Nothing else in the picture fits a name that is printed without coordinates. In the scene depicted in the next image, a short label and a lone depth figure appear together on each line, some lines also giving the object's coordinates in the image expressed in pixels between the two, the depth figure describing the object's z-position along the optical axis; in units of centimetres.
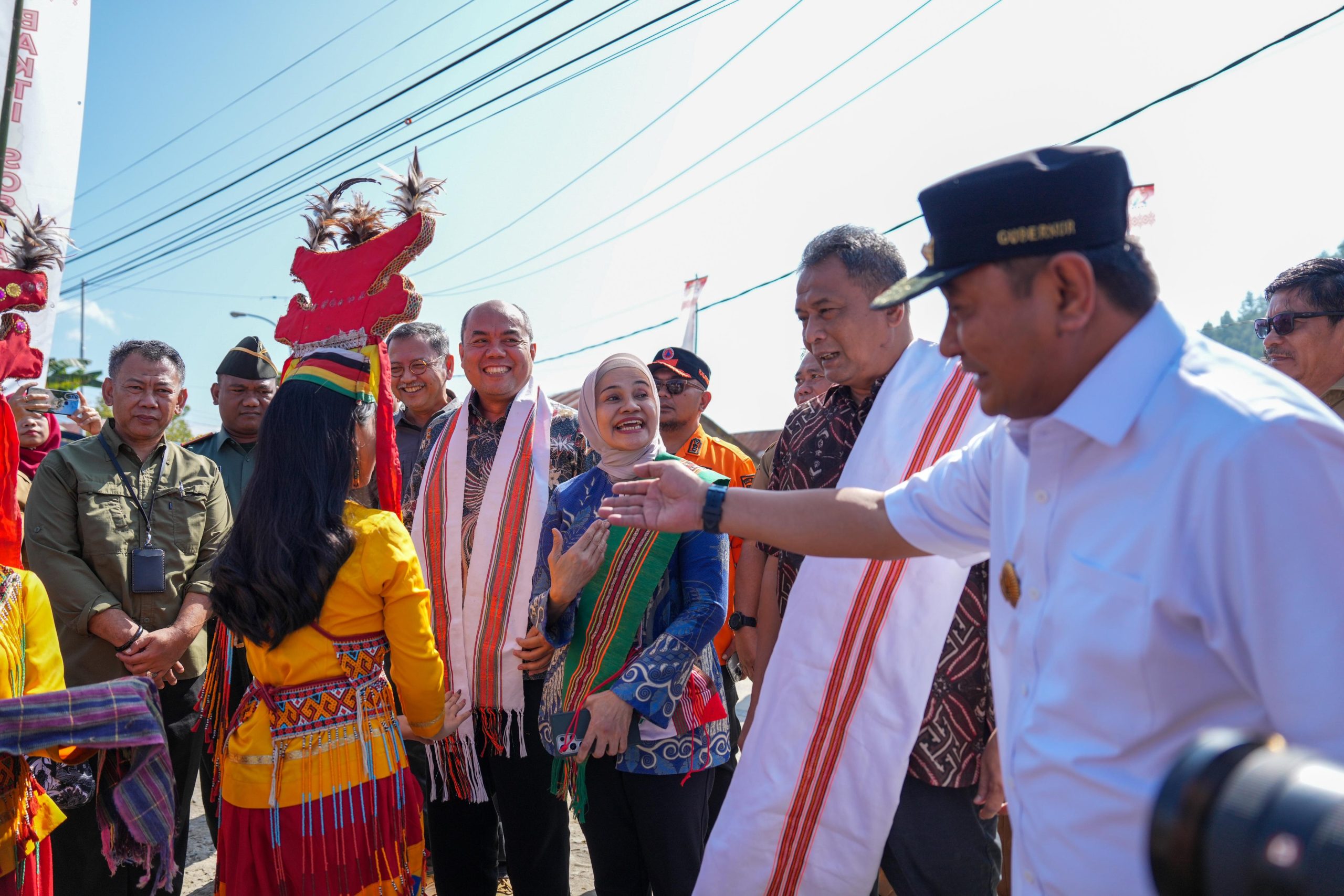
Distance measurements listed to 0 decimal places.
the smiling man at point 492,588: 307
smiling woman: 262
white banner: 506
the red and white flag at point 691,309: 1425
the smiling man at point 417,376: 445
